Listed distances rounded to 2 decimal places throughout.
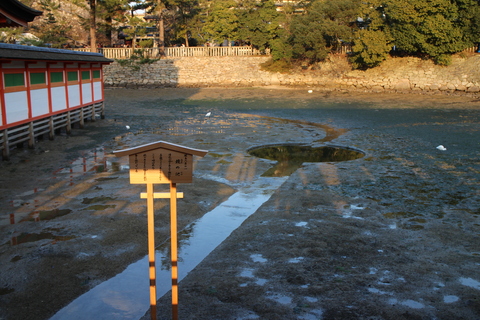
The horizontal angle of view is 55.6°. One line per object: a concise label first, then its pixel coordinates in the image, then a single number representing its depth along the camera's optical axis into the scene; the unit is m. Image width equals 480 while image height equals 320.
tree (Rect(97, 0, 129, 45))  37.53
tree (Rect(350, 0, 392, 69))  33.22
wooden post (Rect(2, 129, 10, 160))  11.57
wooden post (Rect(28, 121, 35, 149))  13.19
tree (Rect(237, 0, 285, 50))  40.38
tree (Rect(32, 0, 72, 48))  38.16
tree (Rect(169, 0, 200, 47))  44.12
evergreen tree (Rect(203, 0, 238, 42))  42.25
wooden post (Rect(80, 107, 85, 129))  17.69
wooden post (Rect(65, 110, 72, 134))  16.16
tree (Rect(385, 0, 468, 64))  30.50
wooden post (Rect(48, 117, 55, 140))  14.74
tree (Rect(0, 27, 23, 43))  35.34
